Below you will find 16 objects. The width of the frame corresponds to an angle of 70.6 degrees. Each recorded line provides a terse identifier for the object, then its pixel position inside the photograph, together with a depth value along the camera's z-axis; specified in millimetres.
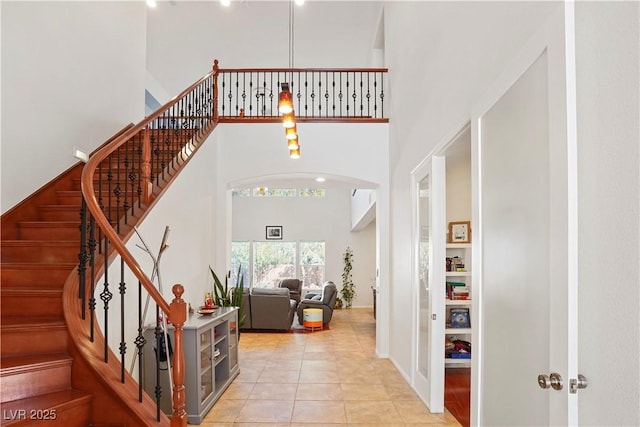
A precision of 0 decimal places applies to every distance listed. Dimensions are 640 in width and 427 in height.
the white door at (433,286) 3908
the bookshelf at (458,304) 5211
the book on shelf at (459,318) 5223
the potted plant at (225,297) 6270
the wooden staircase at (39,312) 2375
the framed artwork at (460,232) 5410
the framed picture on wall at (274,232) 13719
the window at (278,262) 13594
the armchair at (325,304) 9297
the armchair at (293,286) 12151
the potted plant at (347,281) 12992
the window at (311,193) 13859
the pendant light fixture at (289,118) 4201
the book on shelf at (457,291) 5293
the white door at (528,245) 1514
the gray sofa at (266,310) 8391
